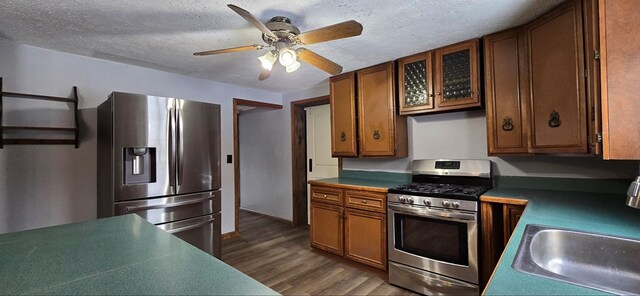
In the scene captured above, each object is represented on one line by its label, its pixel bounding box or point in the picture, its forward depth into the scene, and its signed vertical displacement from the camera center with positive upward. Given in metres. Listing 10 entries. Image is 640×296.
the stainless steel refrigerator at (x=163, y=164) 2.13 -0.08
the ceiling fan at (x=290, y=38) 1.50 +0.69
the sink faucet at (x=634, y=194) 0.96 -0.18
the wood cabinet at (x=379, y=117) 2.67 +0.35
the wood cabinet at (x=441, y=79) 2.19 +0.62
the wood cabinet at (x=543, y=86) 1.54 +0.40
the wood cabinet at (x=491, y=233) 1.84 -0.60
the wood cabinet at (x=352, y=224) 2.42 -0.72
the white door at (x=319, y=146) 3.85 +0.09
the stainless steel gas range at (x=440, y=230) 1.94 -0.64
